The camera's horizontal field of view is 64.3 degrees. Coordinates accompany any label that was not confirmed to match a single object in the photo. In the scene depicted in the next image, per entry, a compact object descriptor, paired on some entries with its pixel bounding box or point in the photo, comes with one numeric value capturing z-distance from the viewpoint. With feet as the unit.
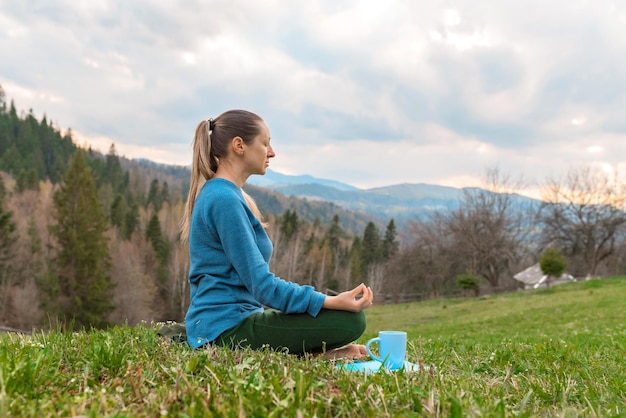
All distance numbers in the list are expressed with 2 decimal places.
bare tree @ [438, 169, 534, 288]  145.38
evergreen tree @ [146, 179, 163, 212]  309.01
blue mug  11.41
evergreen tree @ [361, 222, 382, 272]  249.14
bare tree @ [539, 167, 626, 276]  139.03
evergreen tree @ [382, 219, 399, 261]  246.04
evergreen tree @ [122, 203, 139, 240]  231.18
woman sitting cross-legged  11.15
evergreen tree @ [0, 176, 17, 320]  131.95
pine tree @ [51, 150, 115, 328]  136.87
